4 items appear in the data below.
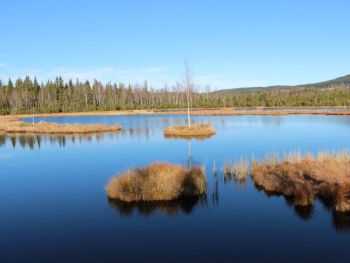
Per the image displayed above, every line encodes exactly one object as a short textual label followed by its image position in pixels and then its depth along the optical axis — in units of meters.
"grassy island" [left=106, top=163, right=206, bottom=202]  15.44
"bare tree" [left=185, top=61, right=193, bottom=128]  49.46
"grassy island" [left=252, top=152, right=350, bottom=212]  14.55
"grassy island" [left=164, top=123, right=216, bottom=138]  41.69
